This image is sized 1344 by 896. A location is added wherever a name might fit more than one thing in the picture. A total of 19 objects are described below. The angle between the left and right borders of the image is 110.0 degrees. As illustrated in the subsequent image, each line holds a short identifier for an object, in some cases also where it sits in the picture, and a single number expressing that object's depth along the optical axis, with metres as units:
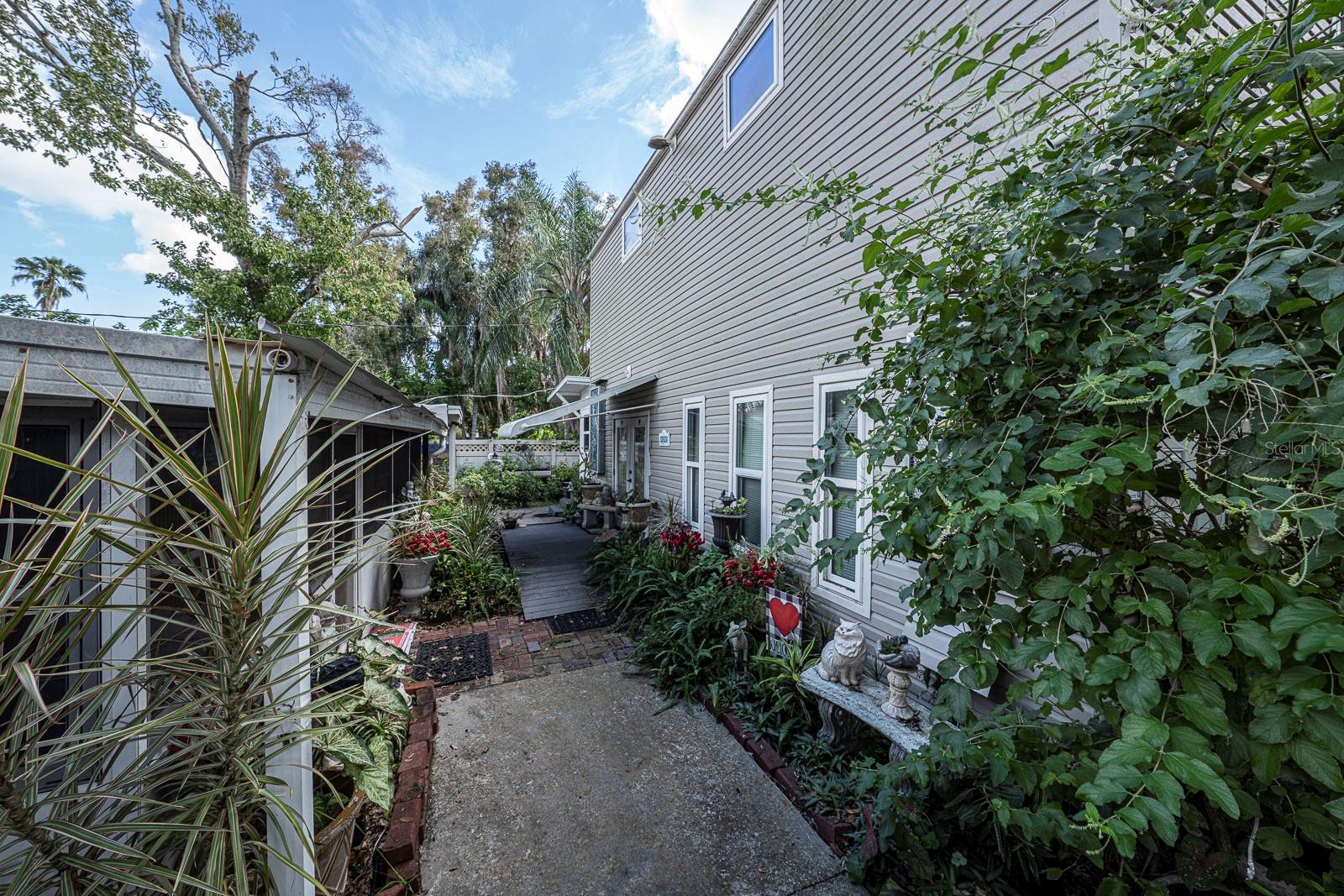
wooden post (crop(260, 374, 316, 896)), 1.73
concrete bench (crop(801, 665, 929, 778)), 2.52
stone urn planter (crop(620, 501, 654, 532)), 7.55
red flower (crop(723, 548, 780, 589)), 4.12
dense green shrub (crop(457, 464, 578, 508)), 12.57
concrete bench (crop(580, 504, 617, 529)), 8.73
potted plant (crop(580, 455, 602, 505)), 10.06
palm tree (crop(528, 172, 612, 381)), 18.03
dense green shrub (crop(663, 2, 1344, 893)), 0.89
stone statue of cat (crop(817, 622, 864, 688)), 2.94
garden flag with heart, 3.57
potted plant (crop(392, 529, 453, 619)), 5.25
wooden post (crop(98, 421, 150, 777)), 1.74
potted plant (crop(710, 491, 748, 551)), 5.04
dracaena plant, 1.12
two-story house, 3.33
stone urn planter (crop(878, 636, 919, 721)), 2.66
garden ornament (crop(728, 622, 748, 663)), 3.86
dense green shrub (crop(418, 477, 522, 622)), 5.47
